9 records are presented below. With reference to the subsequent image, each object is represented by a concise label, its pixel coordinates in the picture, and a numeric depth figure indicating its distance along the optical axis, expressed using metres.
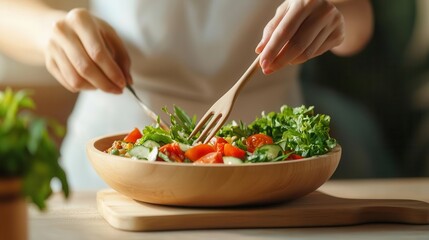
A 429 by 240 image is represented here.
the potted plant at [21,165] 0.77
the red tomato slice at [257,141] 1.14
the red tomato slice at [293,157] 1.09
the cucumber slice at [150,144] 1.11
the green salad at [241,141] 1.08
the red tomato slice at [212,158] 1.06
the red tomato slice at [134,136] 1.18
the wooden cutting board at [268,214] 1.05
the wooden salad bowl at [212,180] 1.03
